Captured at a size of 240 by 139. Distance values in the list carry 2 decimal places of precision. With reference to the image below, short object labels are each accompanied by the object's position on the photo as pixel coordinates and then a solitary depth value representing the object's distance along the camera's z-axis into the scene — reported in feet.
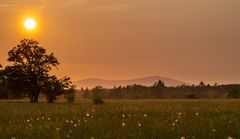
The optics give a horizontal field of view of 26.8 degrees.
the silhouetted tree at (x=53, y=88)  302.04
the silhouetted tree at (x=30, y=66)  306.35
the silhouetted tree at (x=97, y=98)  266.36
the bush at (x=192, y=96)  411.23
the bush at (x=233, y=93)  367.41
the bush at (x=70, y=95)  295.28
